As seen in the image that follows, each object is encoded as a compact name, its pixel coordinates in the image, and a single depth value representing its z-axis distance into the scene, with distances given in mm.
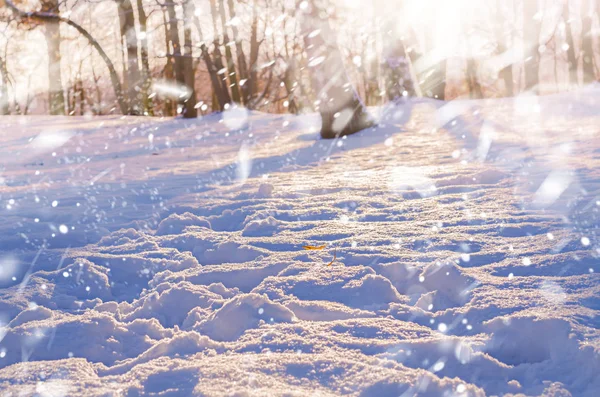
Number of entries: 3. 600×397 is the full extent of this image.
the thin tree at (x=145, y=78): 15375
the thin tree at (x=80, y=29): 11867
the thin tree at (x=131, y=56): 14177
